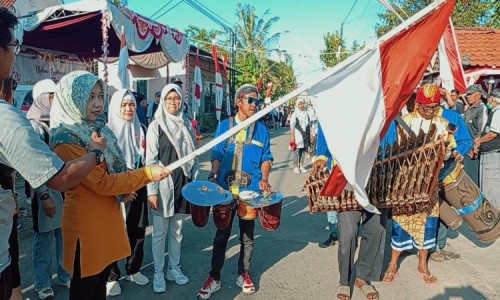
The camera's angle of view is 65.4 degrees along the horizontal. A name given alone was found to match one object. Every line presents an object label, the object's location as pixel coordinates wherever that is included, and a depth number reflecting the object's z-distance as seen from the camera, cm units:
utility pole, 1951
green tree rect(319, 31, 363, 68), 2282
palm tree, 3209
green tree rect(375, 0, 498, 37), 1507
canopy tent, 711
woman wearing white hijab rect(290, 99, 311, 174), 1021
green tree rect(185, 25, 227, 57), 3000
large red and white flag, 238
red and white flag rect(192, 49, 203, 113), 1121
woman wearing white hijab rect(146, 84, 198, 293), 366
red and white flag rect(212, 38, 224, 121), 1056
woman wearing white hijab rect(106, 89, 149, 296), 384
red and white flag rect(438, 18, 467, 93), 343
